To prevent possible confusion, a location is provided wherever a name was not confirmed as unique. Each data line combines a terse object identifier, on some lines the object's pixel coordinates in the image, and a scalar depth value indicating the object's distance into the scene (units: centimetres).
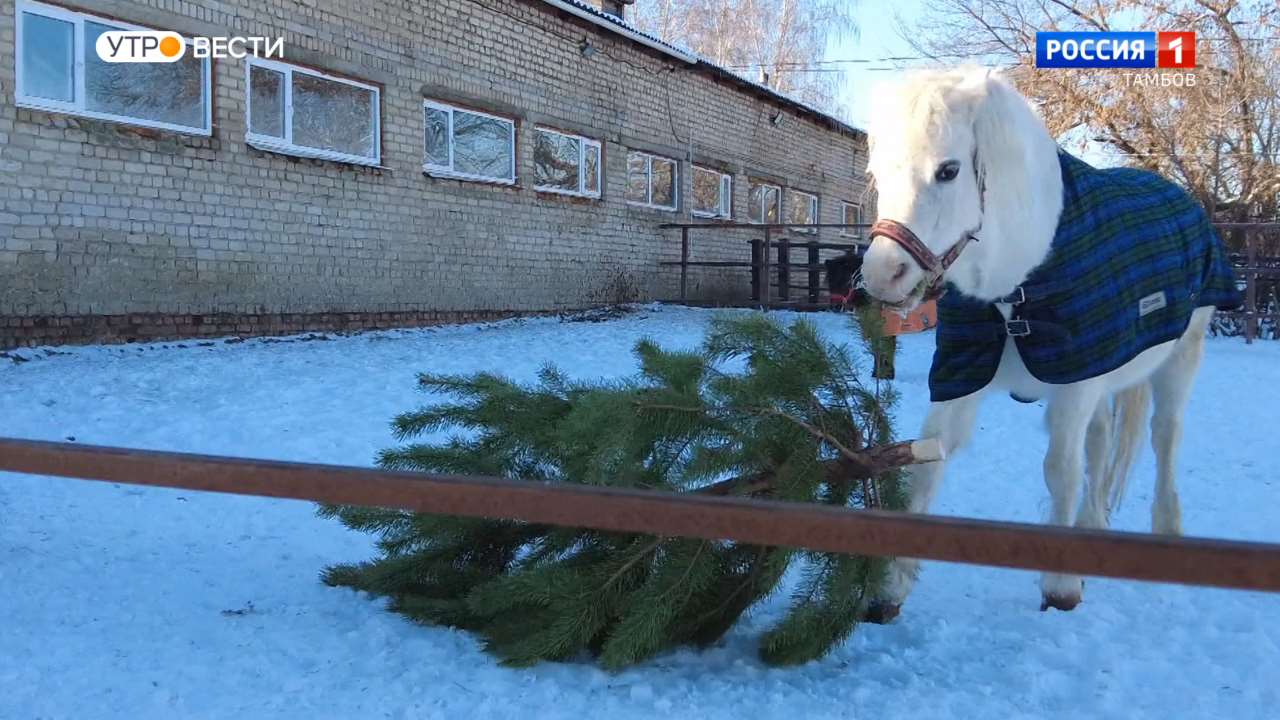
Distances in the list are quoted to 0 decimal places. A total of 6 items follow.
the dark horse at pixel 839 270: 852
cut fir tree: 247
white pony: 254
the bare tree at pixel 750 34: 3095
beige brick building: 746
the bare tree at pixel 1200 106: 1962
